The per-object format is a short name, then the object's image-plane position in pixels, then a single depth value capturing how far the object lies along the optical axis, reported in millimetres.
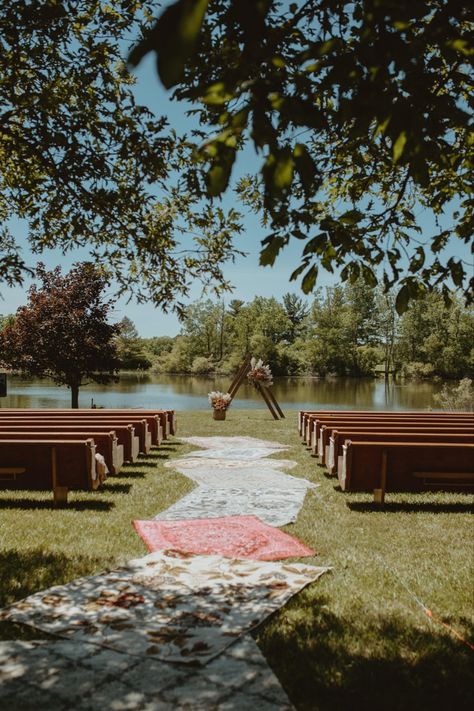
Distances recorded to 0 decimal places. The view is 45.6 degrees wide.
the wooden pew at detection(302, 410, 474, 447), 12336
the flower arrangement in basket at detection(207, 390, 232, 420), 18641
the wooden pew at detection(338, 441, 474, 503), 7344
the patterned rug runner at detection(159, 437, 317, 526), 6855
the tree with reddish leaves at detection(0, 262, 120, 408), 21938
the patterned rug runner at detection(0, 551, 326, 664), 3424
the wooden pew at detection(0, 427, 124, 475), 7643
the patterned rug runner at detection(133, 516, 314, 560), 5270
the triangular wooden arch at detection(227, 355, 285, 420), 20414
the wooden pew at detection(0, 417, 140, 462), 9180
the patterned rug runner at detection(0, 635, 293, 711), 2742
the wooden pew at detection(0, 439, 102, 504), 7176
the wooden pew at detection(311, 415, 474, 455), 10531
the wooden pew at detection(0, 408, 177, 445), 12094
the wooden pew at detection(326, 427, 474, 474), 8352
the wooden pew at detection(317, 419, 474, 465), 9648
